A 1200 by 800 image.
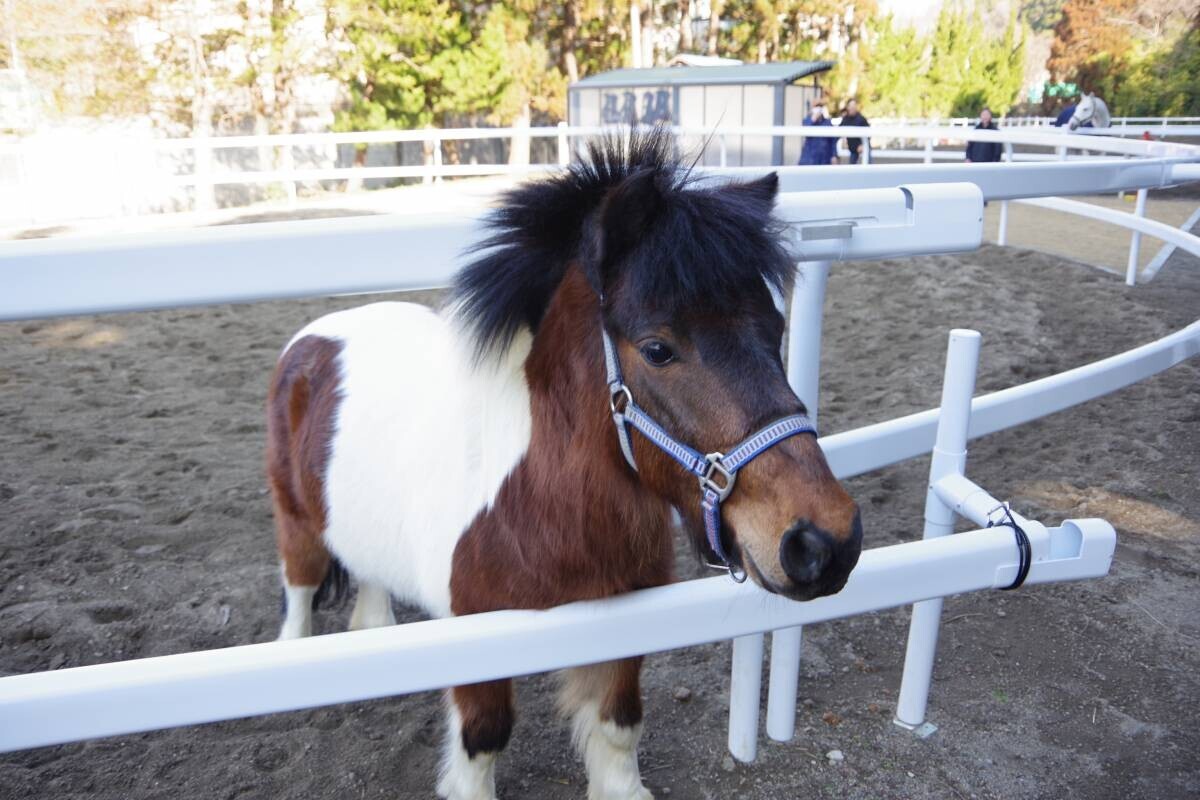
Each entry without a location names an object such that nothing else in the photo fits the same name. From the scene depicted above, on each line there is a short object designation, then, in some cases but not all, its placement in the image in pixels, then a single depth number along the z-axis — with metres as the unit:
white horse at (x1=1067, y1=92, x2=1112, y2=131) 12.05
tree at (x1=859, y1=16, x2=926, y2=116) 35.41
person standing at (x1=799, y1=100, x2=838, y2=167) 13.74
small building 20.67
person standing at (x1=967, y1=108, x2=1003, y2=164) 12.32
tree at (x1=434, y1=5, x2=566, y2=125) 23.14
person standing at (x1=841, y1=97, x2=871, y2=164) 14.27
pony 1.41
